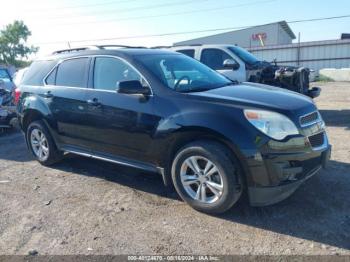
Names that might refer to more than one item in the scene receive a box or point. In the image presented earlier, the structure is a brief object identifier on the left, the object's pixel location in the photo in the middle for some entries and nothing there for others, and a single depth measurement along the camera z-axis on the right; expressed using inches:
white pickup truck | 367.9
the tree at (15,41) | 2793.6
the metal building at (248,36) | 1638.8
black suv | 150.6
